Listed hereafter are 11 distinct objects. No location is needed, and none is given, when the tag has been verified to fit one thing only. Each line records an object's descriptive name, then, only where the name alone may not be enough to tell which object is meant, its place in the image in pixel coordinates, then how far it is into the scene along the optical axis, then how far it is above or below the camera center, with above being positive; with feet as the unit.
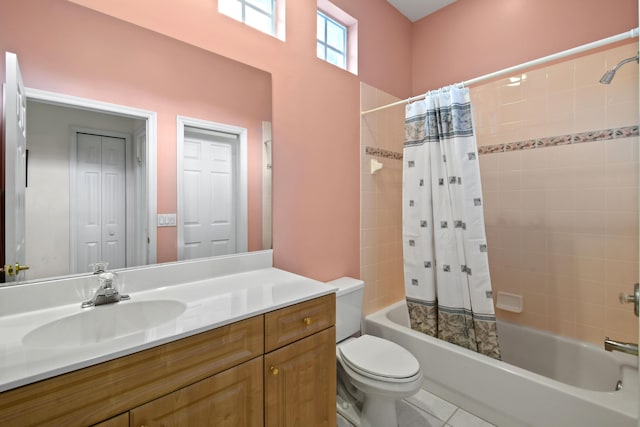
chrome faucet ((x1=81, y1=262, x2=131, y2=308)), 3.38 -0.86
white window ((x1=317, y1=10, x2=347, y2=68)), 6.72 +4.22
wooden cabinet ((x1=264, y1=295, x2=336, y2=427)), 3.38 -1.89
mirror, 3.32 +1.41
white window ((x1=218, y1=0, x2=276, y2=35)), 5.20 +3.84
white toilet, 4.44 -2.49
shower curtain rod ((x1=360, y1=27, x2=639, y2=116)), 3.91 +2.40
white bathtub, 4.19 -2.89
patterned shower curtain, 5.40 -0.25
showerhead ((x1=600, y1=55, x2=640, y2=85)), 4.48 +2.14
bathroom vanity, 2.14 -1.34
